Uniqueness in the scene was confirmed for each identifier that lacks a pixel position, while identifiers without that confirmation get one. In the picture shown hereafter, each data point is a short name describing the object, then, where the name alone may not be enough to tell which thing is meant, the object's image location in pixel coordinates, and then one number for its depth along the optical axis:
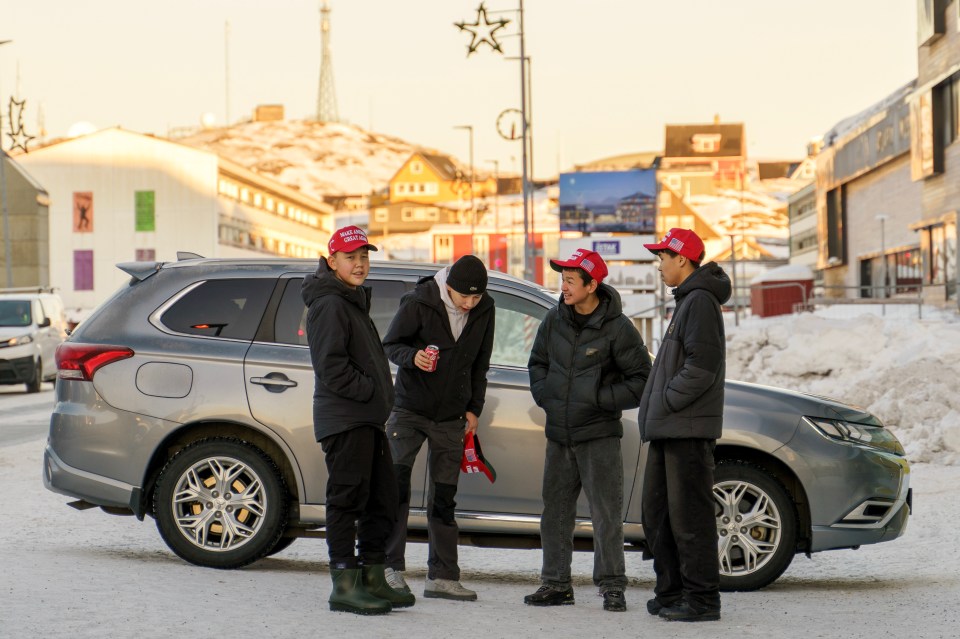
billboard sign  61.50
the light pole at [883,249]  59.34
